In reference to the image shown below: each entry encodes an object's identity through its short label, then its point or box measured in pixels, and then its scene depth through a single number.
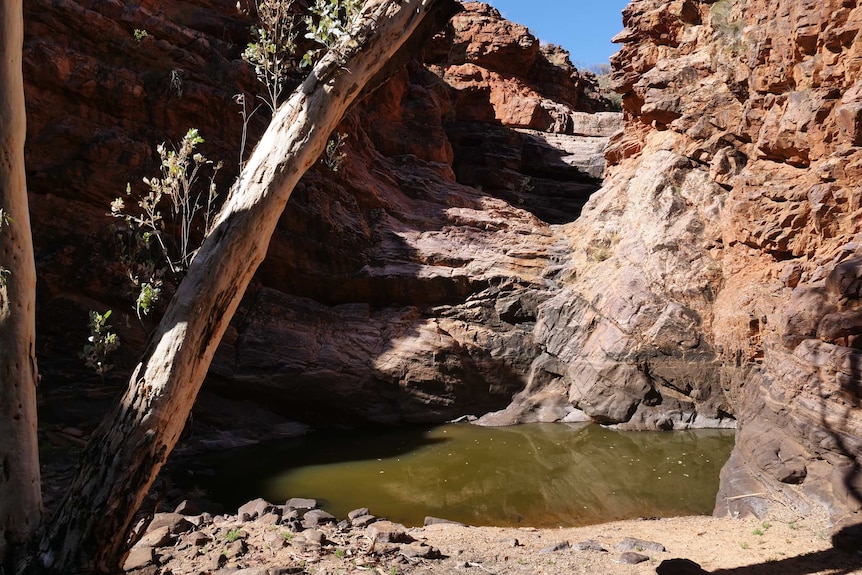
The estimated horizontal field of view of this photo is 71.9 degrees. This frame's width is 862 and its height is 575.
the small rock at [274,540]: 4.75
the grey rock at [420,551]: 4.69
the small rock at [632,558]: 4.83
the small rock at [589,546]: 5.29
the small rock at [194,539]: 4.80
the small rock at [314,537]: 4.87
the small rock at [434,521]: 6.96
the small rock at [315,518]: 6.08
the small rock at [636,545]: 5.29
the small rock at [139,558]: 4.21
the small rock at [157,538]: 4.77
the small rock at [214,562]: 4.27
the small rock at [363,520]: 6.19
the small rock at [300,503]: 7.51
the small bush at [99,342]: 4.02
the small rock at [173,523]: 5.32
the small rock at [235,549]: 4.53
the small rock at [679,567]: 4.21
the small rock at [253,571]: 3.97
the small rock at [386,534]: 5.12
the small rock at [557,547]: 5.19
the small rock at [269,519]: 6.08
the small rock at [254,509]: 6.51
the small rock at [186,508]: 6.53
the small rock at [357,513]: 6.76
